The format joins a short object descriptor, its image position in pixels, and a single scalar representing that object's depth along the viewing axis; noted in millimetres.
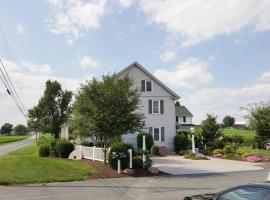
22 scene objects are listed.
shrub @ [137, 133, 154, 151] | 19375
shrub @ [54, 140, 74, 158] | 16726
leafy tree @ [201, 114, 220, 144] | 21530
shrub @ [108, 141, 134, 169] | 11531
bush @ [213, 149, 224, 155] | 18507
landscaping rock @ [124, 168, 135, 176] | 10940
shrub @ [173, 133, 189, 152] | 20412
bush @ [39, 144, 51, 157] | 18018
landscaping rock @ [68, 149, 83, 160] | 15900
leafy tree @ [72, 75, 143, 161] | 11850
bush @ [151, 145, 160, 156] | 18531
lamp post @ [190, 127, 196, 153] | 18609
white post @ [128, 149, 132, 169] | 11436
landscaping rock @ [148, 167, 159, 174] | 11210
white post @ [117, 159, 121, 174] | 11121
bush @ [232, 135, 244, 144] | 26858
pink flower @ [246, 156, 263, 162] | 15727
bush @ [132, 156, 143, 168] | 11539
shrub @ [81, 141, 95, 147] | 16863
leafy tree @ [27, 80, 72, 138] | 32749
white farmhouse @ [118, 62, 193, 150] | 20620
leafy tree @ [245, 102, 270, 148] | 18202
